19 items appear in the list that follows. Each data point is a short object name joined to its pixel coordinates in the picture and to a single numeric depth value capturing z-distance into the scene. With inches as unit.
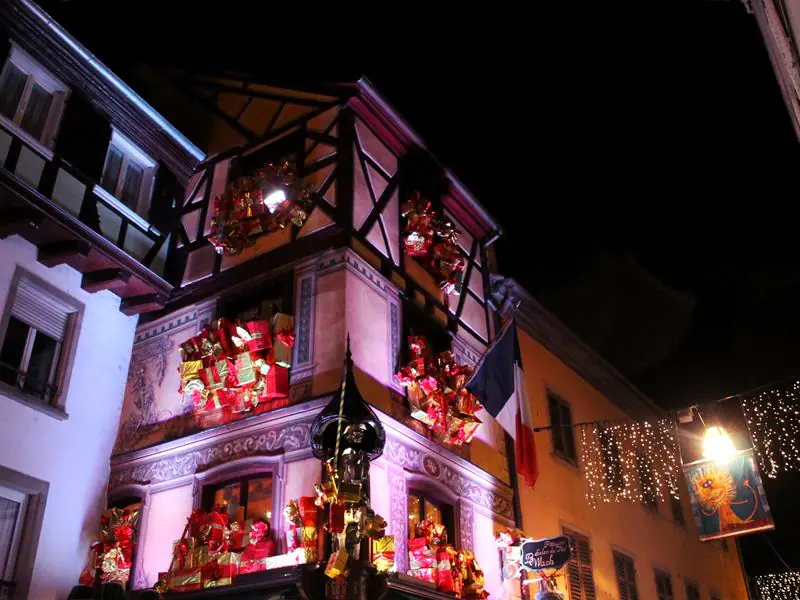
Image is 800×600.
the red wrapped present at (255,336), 471.8
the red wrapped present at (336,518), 394.3
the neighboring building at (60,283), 434.6
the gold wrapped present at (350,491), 391.2
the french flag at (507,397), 522.3
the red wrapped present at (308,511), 405.4
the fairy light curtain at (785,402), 573.2
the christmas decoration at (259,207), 521.0
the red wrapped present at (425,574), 453.9
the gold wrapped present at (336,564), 377.1
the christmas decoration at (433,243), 575.2
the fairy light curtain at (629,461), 753.0
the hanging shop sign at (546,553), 488.0
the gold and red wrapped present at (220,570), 415.5
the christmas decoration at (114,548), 454.3
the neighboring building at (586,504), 653.3
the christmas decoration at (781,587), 1040.2
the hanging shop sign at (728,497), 598.2
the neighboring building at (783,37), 215.2
